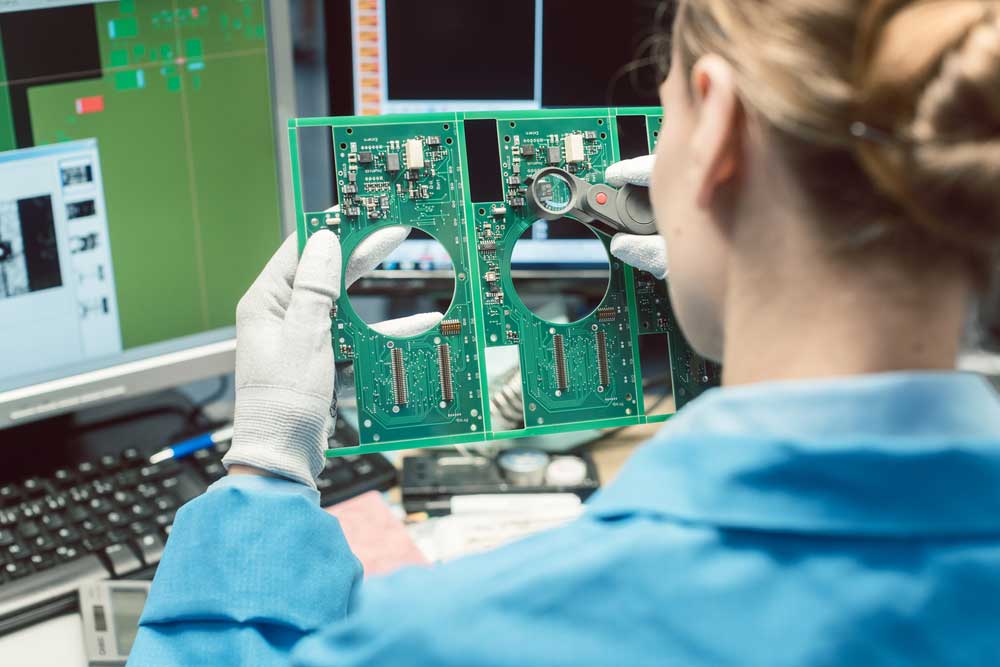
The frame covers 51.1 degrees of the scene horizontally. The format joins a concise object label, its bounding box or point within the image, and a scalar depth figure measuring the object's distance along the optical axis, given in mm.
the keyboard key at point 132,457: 1085
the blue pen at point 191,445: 1114
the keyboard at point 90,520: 943
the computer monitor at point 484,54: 1138
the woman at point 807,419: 469
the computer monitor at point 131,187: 999
